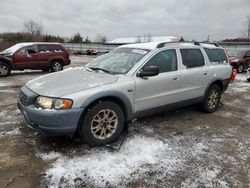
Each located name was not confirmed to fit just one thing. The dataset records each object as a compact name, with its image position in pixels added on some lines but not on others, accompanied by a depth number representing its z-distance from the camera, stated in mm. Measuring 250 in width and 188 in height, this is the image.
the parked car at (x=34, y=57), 9049
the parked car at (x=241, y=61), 10851
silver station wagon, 2700
